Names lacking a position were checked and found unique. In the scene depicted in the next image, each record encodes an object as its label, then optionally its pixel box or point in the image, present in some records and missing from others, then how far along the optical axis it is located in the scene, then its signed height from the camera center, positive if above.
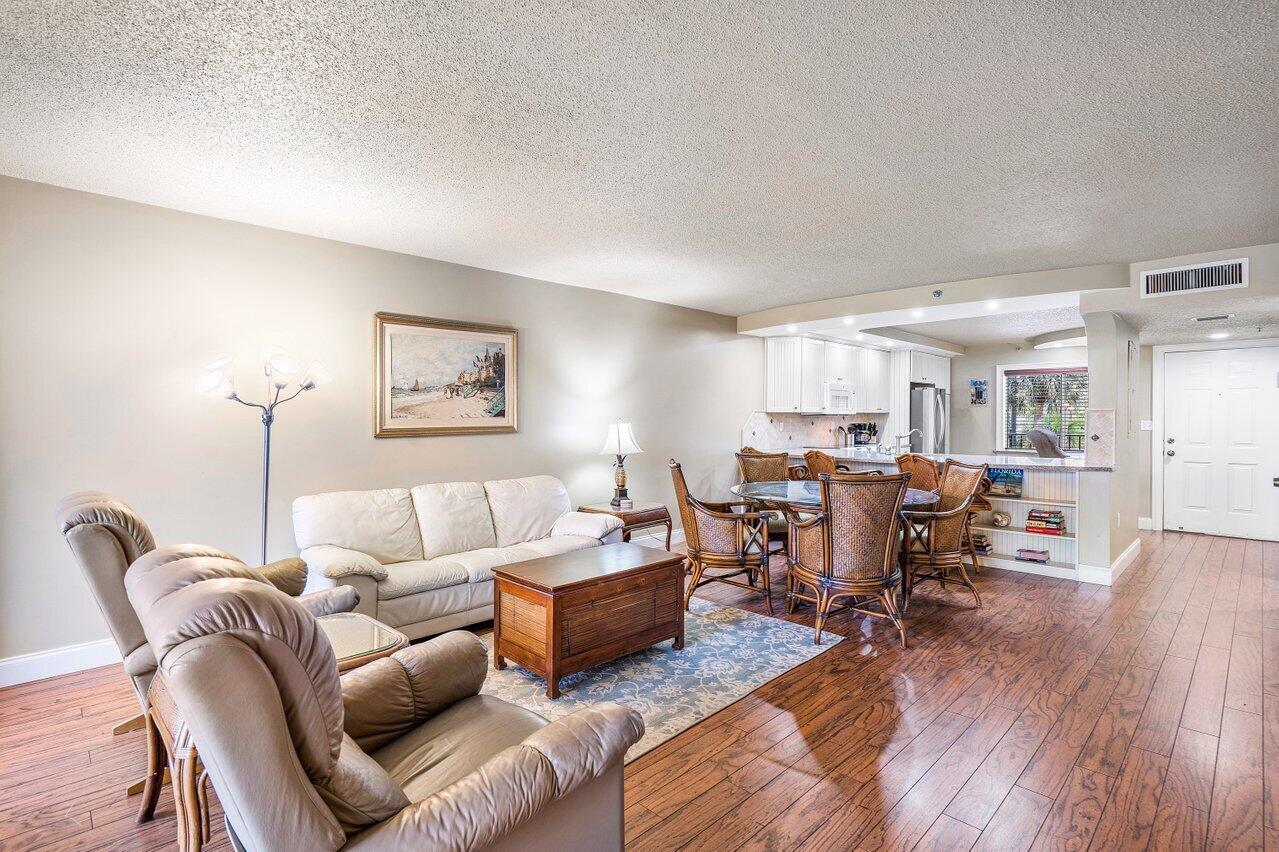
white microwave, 7.63 +0.39
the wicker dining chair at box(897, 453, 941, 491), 5.34 -0.37
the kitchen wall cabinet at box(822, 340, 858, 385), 7.70 +0.86
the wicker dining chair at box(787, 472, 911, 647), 3.52 -0.67
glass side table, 2.18 -0.84
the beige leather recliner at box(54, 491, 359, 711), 1.87 -0.41
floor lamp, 3.32 +0.26
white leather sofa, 3.40 -0.75
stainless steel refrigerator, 8.73 +0.15
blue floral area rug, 2.79 -1.29
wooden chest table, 2.95 -0.95
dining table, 4.11 -0.49
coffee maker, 8.22 -0.07
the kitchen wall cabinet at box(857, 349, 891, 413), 8.27 +0.66
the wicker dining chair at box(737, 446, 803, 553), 5.93 -0.38
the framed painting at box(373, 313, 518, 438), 4.31 +0.37
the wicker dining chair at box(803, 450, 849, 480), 6.05 -0.35
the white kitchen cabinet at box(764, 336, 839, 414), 7.30 +0.66
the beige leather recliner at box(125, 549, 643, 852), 0.94 -0.65
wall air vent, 4.22 +1.09
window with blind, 8.70 +0.39
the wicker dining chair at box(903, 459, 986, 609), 4.29 -0.71
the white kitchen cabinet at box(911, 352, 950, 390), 8.67 +0.89
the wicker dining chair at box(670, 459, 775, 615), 4.15 -0.78
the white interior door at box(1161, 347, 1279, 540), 6.50 -0.13
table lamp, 5.26 -0.18
